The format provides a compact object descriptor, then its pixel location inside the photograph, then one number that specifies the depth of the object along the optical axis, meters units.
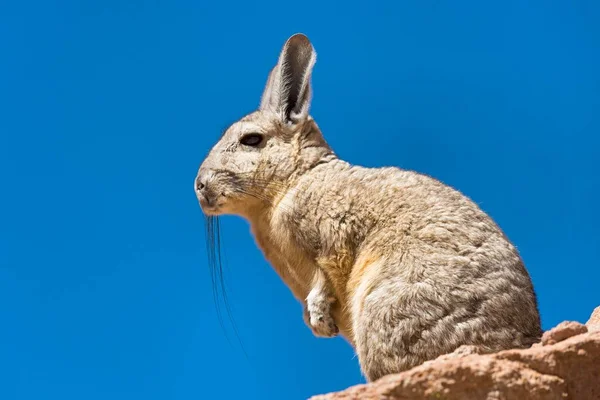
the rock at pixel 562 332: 7.03
